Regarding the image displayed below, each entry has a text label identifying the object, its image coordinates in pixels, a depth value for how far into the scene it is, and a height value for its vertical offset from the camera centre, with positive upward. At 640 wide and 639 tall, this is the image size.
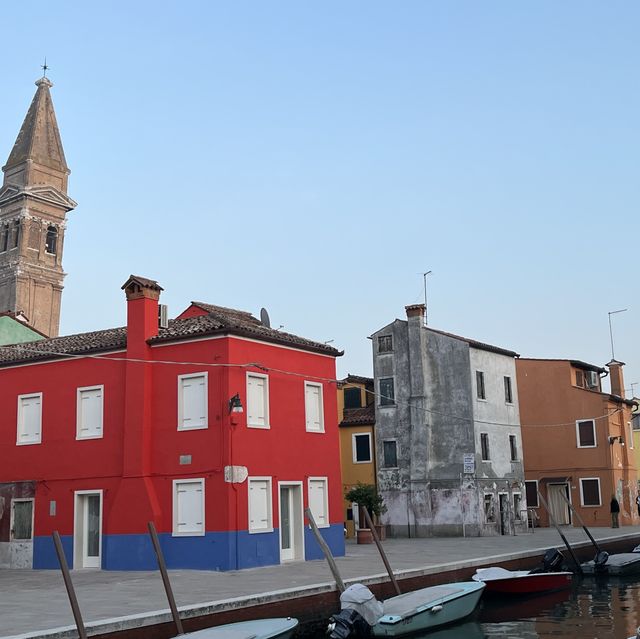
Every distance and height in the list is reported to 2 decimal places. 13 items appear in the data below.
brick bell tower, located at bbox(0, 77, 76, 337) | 67.94 +21.94
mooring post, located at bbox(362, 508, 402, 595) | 17.58 -2.03
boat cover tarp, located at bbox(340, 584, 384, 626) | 14.96 -2.18
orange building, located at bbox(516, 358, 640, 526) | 40.59 +1.48
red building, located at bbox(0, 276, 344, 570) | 21.97 +1.17
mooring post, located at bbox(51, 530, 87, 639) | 11.66 -1.60
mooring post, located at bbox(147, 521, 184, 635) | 13.09 -1.84
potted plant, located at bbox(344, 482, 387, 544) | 31.98 -0.75
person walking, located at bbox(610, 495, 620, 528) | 37.59 -1.73
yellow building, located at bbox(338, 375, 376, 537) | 39.00 +1.80
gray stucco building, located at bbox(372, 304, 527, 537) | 35.88 +1.86
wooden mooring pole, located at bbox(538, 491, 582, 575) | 24.75 -2.54
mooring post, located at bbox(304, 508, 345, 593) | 16.45 -1.81
